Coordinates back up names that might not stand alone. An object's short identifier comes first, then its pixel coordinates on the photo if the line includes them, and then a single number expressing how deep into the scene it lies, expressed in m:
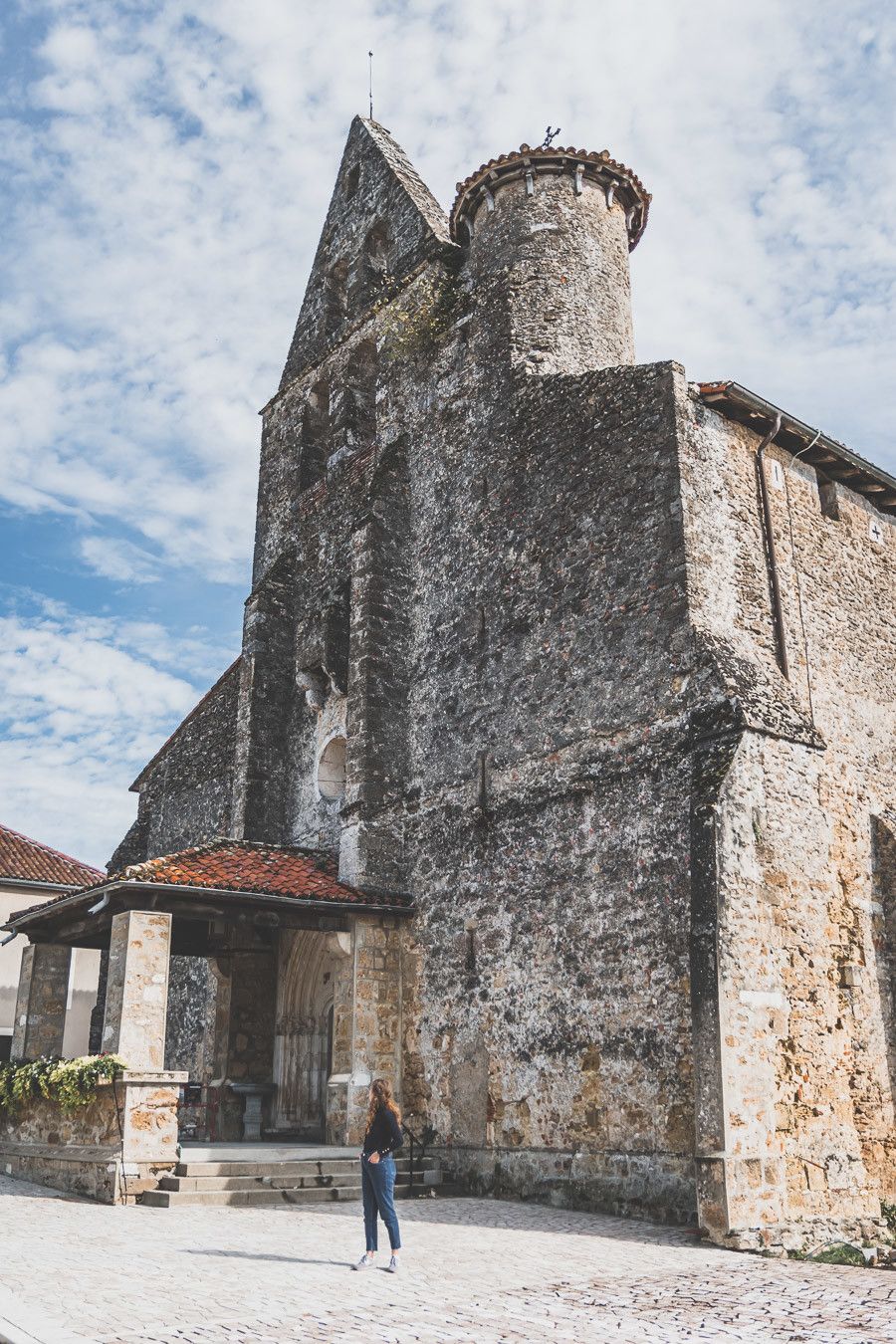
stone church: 10.86
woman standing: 8.09
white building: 22.80
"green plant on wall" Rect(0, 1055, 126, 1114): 11.95
